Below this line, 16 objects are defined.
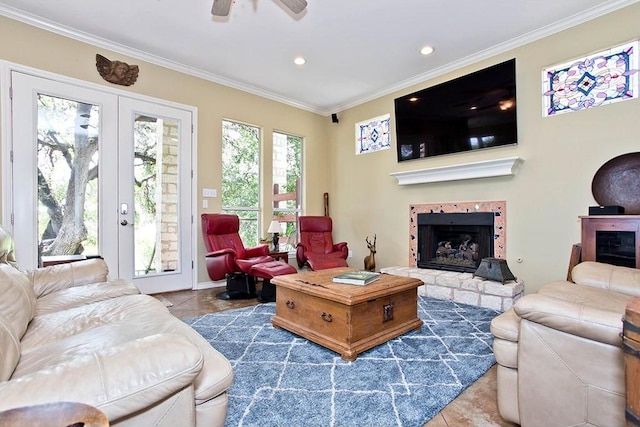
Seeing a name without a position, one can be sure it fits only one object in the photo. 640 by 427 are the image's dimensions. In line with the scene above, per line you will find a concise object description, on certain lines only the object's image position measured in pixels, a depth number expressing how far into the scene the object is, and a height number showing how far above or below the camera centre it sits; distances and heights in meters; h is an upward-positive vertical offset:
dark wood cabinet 2.52 -0.22
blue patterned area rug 1.48 -0.94
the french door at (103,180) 3.14 +0.41
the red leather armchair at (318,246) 4.26 -0.48
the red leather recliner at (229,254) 3.58 -0.48
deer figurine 4.70 -0.69
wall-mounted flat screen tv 3.60 +1.26
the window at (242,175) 4.62 +0.60
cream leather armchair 1.07 -0.56
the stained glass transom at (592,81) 2.91 +1.31
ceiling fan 2.36 +1.60
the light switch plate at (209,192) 4.30 +0.32
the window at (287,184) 5.19 +0.53
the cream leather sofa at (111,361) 0.72 -0.46
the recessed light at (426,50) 3.70 +1.95
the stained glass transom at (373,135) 4.96 +1.31
